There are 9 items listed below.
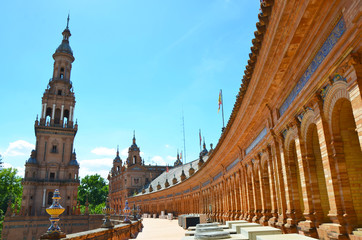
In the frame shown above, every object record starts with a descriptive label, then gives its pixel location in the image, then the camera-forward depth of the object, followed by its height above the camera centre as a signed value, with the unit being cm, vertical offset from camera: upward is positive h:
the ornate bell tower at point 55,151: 6034 +1205
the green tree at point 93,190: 10500 +601
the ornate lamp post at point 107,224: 1488 -84
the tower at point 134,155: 9212 +1536
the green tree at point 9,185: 6826 +572
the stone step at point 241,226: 1203 -92
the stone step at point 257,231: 911 -90
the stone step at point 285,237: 707 -85
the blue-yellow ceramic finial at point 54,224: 906 -48
